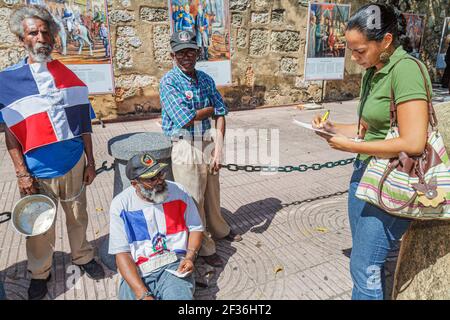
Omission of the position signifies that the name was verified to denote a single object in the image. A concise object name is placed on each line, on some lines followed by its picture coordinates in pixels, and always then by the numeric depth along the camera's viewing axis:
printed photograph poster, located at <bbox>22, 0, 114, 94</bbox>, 6.32
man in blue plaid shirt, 2.66
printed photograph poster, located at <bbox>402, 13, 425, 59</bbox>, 11.54
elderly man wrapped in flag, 2.33
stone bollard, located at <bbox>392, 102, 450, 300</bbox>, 2.01
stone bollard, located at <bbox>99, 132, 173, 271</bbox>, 2.70
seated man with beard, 2.23
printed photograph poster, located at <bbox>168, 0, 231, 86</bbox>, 7.34
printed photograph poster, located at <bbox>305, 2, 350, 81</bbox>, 8.95
